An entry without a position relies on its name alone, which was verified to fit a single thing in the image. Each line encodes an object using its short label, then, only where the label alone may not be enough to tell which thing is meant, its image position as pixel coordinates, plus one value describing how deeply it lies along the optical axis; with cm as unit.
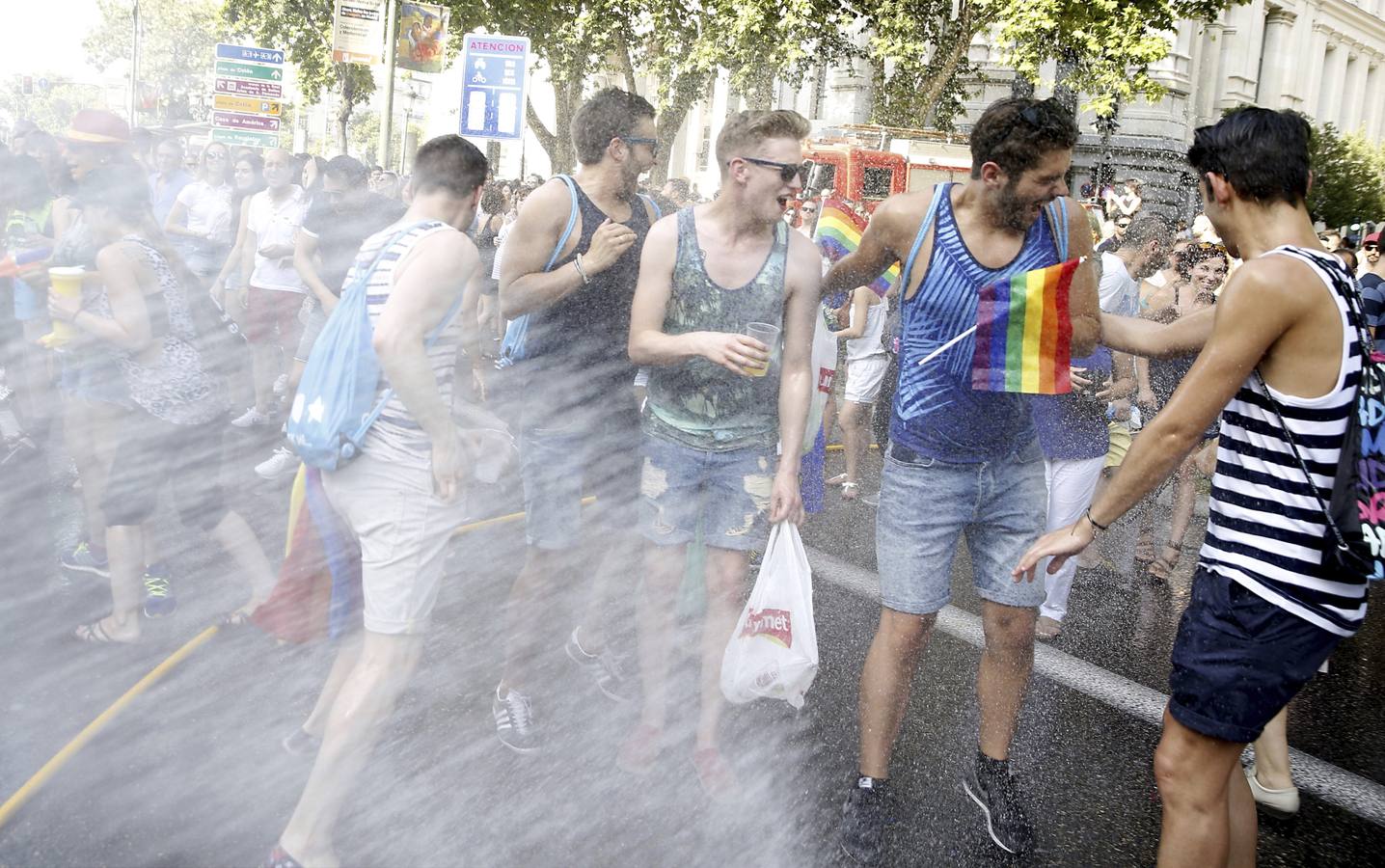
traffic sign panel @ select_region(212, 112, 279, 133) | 2189
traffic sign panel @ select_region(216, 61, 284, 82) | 2191
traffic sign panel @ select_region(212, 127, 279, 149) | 2192
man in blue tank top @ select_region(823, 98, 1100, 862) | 323
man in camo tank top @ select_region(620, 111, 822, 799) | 344
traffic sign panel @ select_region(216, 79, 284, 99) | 2198
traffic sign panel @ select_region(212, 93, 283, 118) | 2197
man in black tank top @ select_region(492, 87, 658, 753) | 370
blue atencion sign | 1257
